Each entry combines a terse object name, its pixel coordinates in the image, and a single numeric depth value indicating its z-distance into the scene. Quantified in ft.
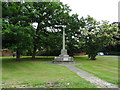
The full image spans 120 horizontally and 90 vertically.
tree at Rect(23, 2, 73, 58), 51.37
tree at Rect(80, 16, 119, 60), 53.34
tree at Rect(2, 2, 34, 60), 28.10
